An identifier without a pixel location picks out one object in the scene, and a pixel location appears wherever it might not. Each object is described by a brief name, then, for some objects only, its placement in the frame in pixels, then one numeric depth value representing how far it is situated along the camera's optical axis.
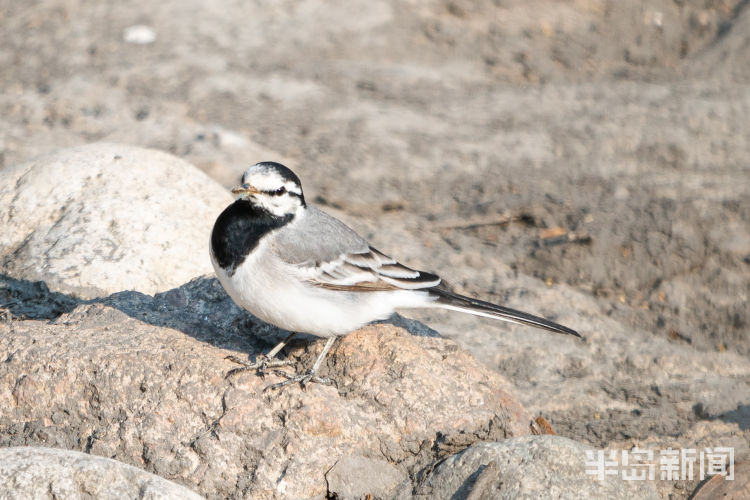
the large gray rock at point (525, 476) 9.08
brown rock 9.33
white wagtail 10.01
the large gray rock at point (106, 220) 12.73
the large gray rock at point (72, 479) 7.93
